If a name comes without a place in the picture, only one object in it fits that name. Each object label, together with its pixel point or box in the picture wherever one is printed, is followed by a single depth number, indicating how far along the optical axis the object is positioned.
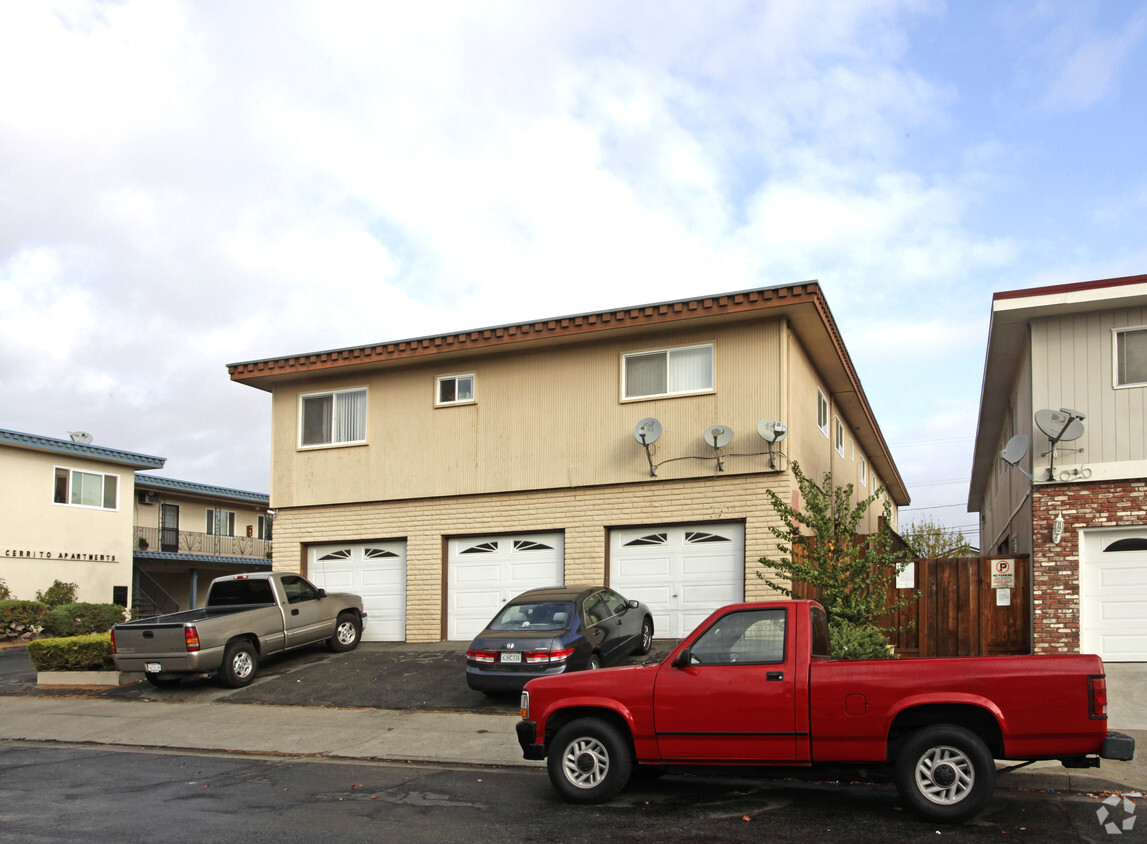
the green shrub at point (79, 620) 26.92
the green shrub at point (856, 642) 11.10
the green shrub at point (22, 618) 27.14
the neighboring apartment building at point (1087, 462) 14.33
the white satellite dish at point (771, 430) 15.97
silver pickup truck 15.40
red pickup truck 6.96
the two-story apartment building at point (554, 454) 16.78
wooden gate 15.09
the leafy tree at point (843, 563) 12.00
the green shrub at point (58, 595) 29.91
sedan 12.86
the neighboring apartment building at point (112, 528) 30.41
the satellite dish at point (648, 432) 17.02
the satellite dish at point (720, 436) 16.48
